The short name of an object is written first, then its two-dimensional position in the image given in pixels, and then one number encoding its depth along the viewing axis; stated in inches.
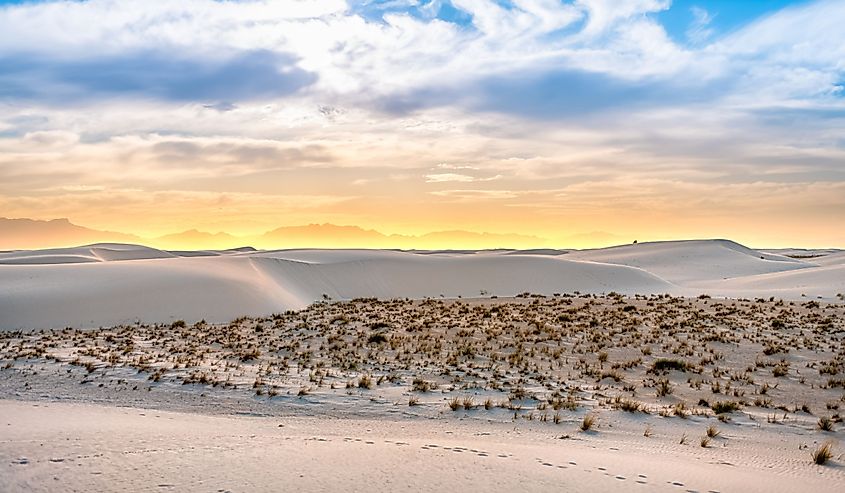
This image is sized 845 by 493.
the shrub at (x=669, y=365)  626.2
